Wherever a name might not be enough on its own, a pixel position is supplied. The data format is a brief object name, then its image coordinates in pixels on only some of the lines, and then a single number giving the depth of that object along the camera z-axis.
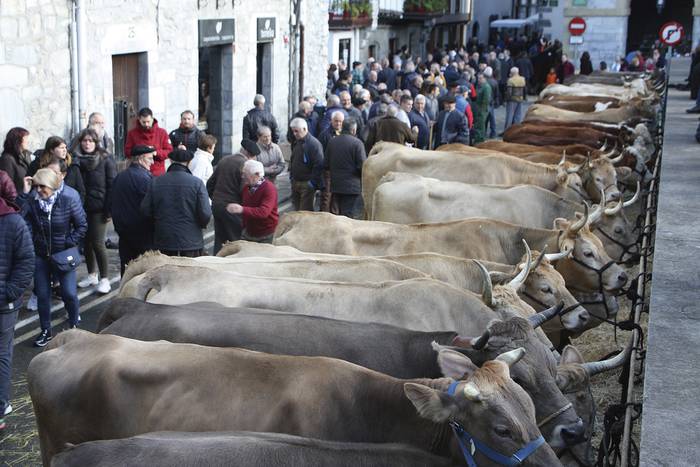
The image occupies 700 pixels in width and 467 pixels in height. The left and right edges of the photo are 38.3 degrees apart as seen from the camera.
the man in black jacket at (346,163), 12.87
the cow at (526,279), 7.68
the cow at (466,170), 12.22
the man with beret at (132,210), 9.64
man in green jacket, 22.03
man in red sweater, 9.59
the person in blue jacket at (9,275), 7.37
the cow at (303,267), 7.44
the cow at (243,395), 4.79
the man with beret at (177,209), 9.18
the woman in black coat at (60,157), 9.95
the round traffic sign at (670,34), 25.58
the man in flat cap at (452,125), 17.33
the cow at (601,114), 19.23
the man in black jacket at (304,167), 13.00
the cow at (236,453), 4.41
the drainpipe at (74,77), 13.34
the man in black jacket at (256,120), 15.78
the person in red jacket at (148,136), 12.62
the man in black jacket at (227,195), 10.28
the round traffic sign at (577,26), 35.47
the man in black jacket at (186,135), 13.30
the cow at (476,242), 8.91
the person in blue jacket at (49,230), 8.83
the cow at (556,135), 16.36
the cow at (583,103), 21.33
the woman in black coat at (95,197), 10.50
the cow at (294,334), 5.98
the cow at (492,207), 10.71
